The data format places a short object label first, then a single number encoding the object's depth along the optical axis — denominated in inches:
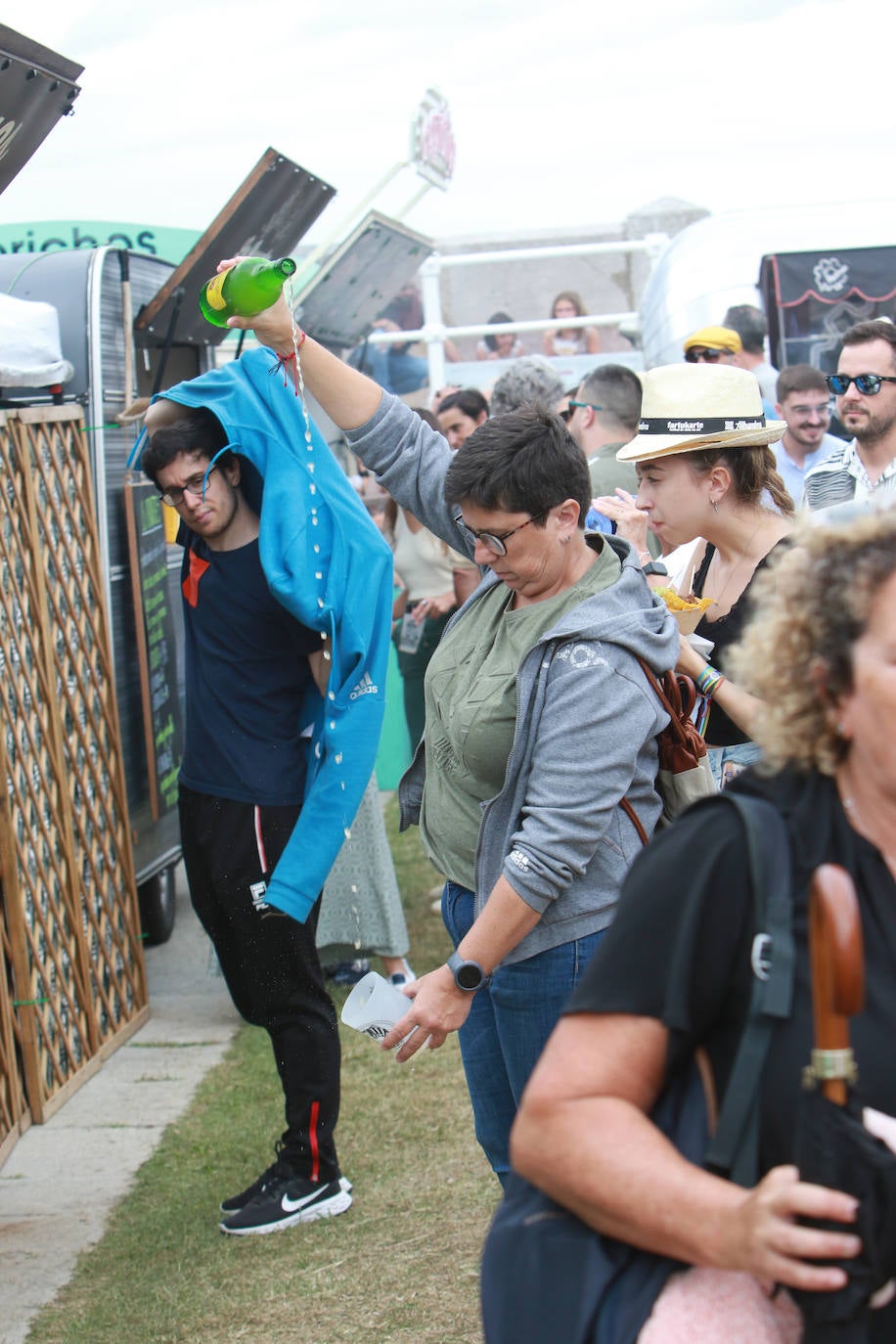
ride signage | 381.4
